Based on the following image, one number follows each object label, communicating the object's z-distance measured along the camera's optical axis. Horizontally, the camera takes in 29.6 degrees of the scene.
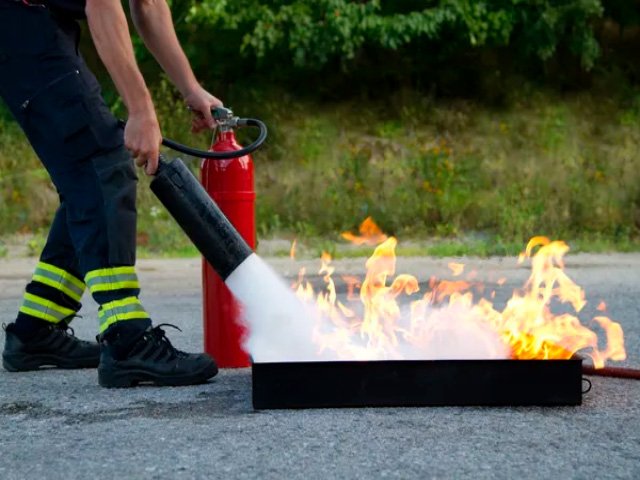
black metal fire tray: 3.88
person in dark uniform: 4.21
